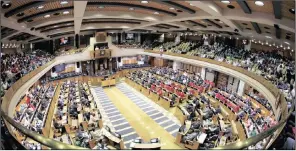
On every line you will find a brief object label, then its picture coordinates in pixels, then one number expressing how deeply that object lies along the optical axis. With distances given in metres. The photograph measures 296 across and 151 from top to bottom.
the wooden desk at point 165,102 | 12.13
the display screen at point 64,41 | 20.89
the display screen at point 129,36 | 24.62
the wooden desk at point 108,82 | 17.51
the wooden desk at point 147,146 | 6.38
